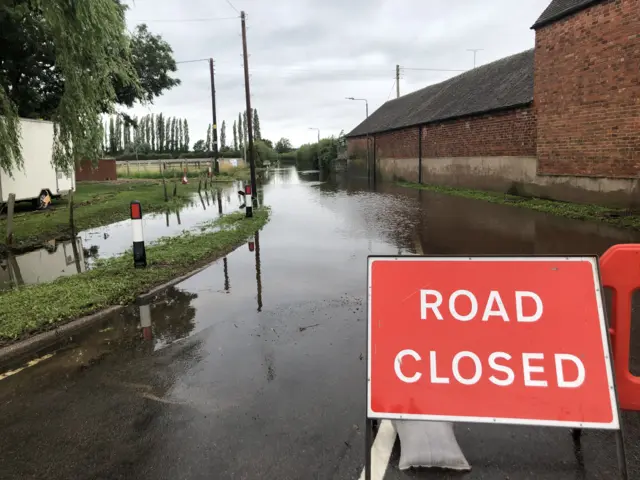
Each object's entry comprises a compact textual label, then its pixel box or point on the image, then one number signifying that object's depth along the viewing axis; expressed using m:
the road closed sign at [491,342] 2.47
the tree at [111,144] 93.55
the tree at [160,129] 139.93
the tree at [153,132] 138.79
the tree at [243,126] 134.75
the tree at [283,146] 129.00
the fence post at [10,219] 10.05
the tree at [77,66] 7.93
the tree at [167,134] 140.75
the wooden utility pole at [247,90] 17.78
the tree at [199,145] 138.25
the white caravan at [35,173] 15.16
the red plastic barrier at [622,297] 2.74
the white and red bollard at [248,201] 13.06
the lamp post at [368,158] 38.60
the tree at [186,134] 143.50
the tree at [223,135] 147.88
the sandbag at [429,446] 2.64
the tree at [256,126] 136.73
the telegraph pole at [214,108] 41.69
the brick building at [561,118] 12.93
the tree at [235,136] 149.52
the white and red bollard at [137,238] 6.92
